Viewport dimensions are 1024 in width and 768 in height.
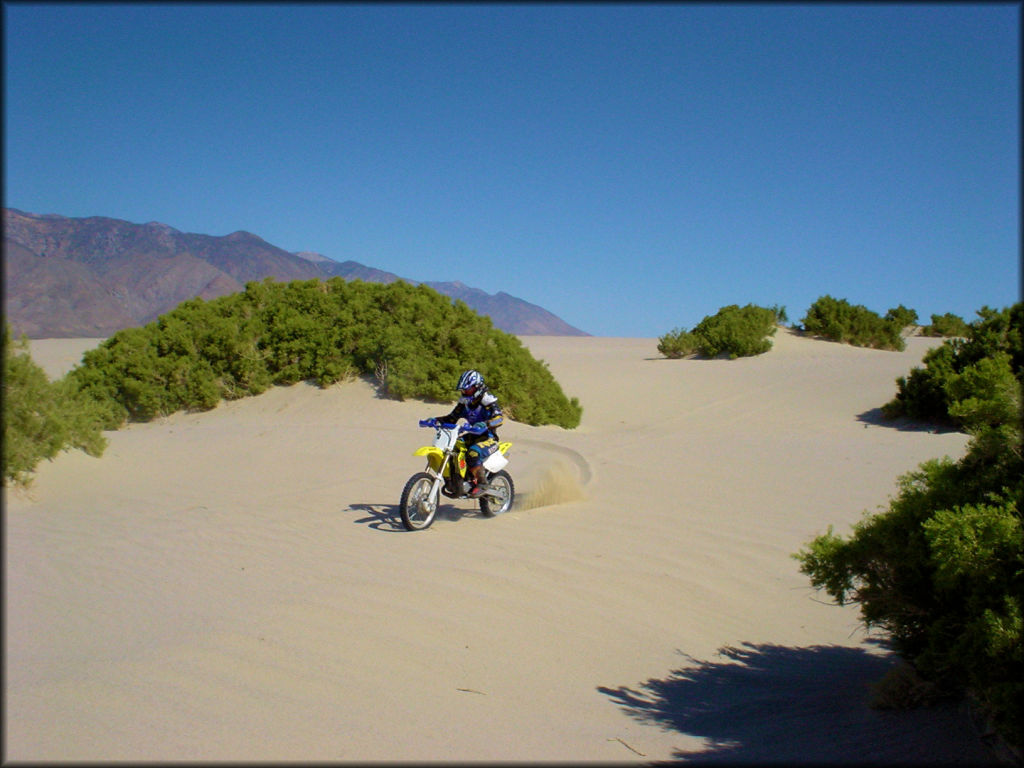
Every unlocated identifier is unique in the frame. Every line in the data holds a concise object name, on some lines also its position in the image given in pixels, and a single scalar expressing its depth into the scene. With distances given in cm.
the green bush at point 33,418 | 823
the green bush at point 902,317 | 3272
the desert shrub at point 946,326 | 3700
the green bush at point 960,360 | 1459
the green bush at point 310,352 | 1658
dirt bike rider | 863
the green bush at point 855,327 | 3116
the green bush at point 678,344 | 2893
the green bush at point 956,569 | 337
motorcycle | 810
